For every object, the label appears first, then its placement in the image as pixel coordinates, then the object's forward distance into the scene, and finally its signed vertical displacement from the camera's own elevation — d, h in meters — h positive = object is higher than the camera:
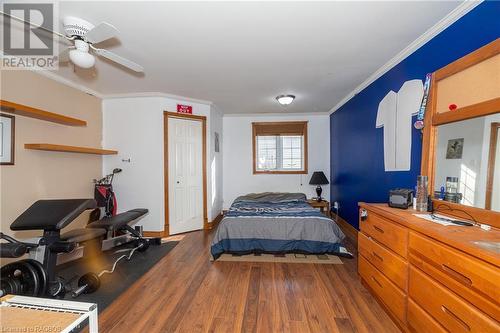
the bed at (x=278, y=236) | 2.87 -1.02
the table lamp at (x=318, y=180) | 4.95 -0.44
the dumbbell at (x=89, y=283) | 2.16 -1.28
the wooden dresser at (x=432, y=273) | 1.05 -0.70
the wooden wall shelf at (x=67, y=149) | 2.69 +0.14
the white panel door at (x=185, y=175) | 4.07 -0.31
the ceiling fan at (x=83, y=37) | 1.77 +1.03
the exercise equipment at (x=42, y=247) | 1.71 -0.81
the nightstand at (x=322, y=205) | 4.64 -0.95
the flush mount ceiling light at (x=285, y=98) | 3.82 +1.12
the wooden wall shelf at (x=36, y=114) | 2.34 +0.55
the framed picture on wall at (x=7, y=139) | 2.44 +0.22
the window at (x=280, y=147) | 5.46 +0.35
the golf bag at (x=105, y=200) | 3.59 -0.70
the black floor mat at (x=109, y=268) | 2.14 -1.39
